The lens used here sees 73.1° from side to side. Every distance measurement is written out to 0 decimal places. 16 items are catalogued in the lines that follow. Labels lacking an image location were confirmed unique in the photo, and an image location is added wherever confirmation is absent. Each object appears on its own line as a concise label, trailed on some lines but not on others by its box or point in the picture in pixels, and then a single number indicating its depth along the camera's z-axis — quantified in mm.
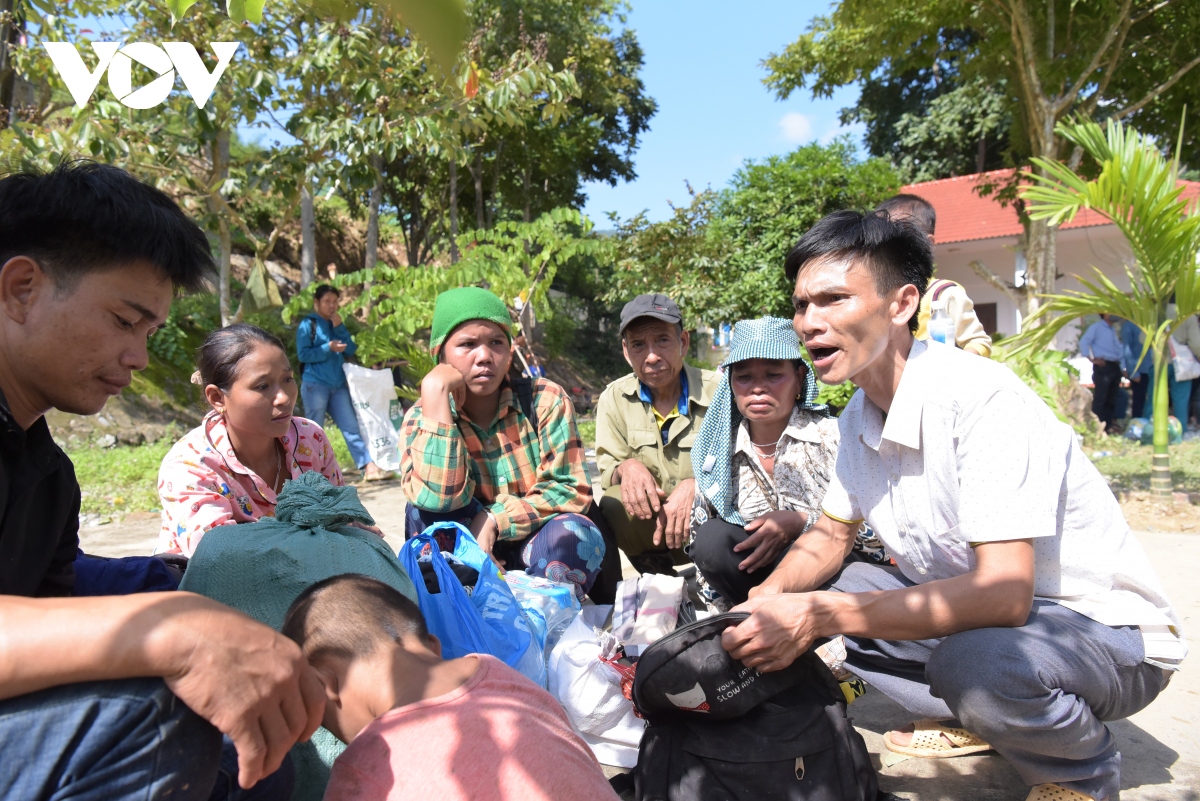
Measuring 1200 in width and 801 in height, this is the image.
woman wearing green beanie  3127
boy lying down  1383
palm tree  5012
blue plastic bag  2357
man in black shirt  1165
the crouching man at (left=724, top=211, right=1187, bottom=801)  1927
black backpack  1962
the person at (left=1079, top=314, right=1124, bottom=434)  10141
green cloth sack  1844
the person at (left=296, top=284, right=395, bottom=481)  7289
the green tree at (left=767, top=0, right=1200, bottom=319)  7590
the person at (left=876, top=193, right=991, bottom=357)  3498
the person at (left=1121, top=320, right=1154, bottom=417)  10078
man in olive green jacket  3607
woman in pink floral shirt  2686
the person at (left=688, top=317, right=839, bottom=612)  3027
